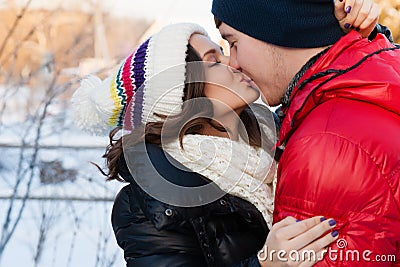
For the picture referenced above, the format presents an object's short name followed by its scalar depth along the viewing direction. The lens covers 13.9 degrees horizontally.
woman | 2.72
